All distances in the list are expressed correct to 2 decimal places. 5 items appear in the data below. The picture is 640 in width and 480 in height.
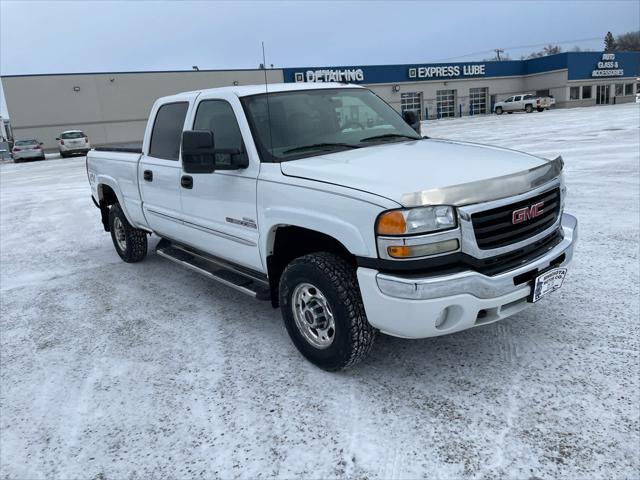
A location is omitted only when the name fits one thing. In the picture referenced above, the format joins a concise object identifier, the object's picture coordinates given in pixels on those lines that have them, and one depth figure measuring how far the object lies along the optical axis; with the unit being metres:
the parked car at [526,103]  47.66
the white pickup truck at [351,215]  2.87
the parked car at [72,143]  29.98
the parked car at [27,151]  29.94
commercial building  39.22
